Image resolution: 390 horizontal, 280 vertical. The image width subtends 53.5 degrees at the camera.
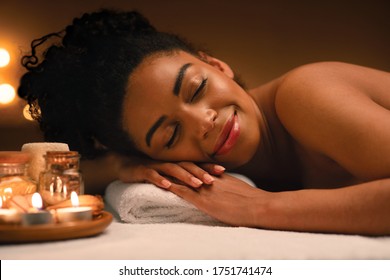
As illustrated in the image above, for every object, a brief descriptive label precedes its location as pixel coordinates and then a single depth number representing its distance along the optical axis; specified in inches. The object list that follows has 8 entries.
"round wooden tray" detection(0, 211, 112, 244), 22.4
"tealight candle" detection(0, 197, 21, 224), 23.3
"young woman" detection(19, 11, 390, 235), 26.6
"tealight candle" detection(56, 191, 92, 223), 23.4
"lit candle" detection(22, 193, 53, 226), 22.9
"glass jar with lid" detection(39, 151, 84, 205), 27.8
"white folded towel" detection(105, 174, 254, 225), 30.6
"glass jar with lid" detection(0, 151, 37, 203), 27.9
